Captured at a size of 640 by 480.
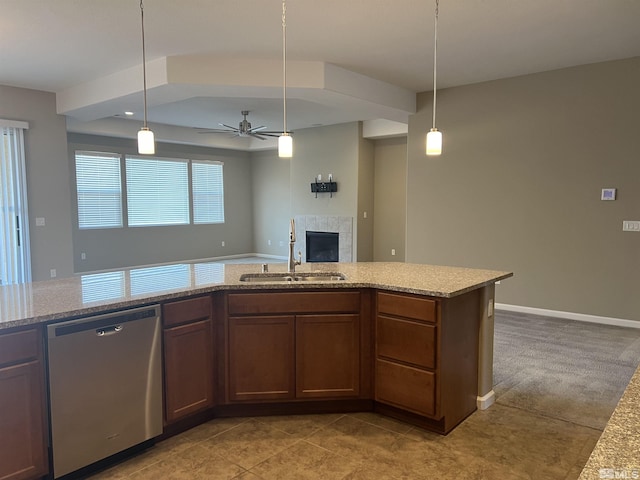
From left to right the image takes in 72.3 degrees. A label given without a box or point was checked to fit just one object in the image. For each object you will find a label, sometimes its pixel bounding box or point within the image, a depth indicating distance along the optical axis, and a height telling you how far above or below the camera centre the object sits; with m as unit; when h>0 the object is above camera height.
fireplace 8.74 -0.73
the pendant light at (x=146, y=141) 2.93 +0.47
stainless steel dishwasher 2.09 -0.88
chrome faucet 3.11 -0.33
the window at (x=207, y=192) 9.99 +0.45
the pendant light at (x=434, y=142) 3.00 +0.47
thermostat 4.81 +0.16
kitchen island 2.56 -0.82
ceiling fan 6.78 +1.25
